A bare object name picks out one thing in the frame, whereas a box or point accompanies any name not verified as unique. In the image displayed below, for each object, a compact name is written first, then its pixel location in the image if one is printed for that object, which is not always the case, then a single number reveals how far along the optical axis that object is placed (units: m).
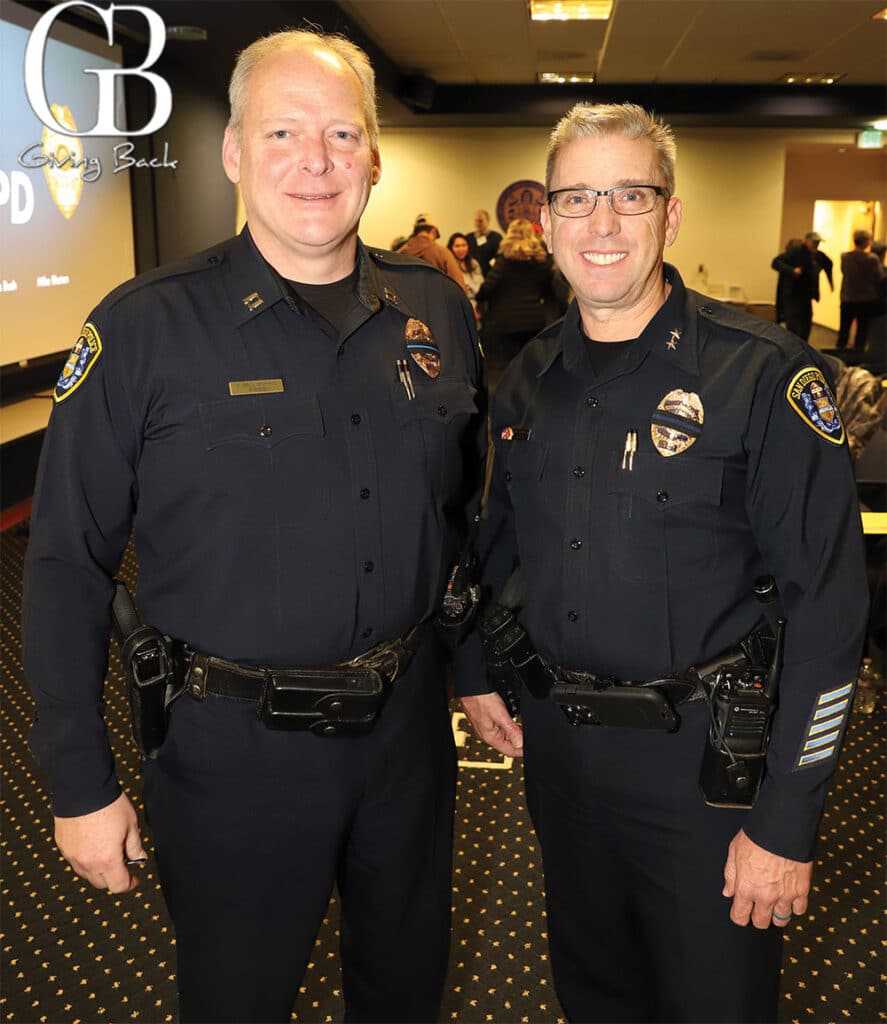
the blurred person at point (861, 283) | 11.80
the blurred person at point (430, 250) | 6.96
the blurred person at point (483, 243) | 11.62
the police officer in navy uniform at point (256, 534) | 1.47
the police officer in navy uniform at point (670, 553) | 1.46
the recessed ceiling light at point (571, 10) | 8.00
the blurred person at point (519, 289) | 8.45
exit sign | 13.88
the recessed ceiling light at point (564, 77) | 11.76
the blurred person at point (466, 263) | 10.29
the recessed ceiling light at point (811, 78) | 11.70
